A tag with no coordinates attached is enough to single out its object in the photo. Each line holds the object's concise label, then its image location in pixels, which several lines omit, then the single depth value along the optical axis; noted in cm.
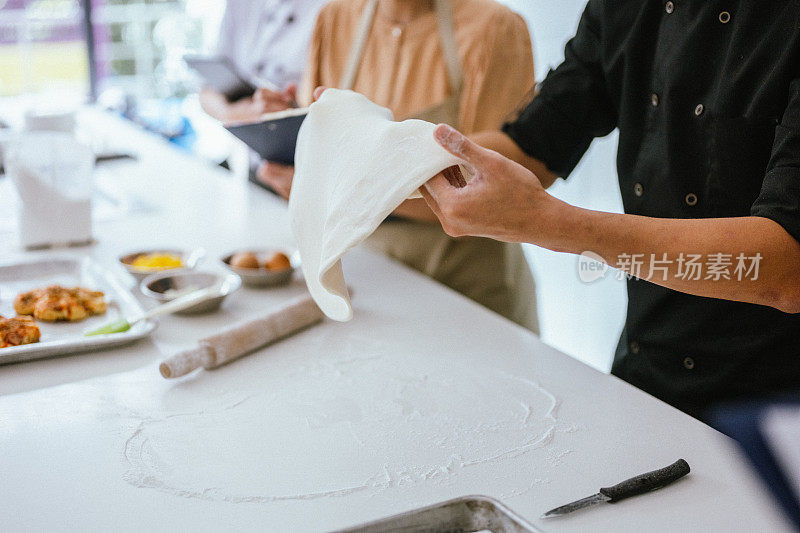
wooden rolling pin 113
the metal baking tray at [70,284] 117
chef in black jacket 93
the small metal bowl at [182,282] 143
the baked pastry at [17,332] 118
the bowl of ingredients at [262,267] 153
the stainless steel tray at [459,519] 82
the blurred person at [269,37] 267
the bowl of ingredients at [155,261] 152
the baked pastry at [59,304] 130
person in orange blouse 192
